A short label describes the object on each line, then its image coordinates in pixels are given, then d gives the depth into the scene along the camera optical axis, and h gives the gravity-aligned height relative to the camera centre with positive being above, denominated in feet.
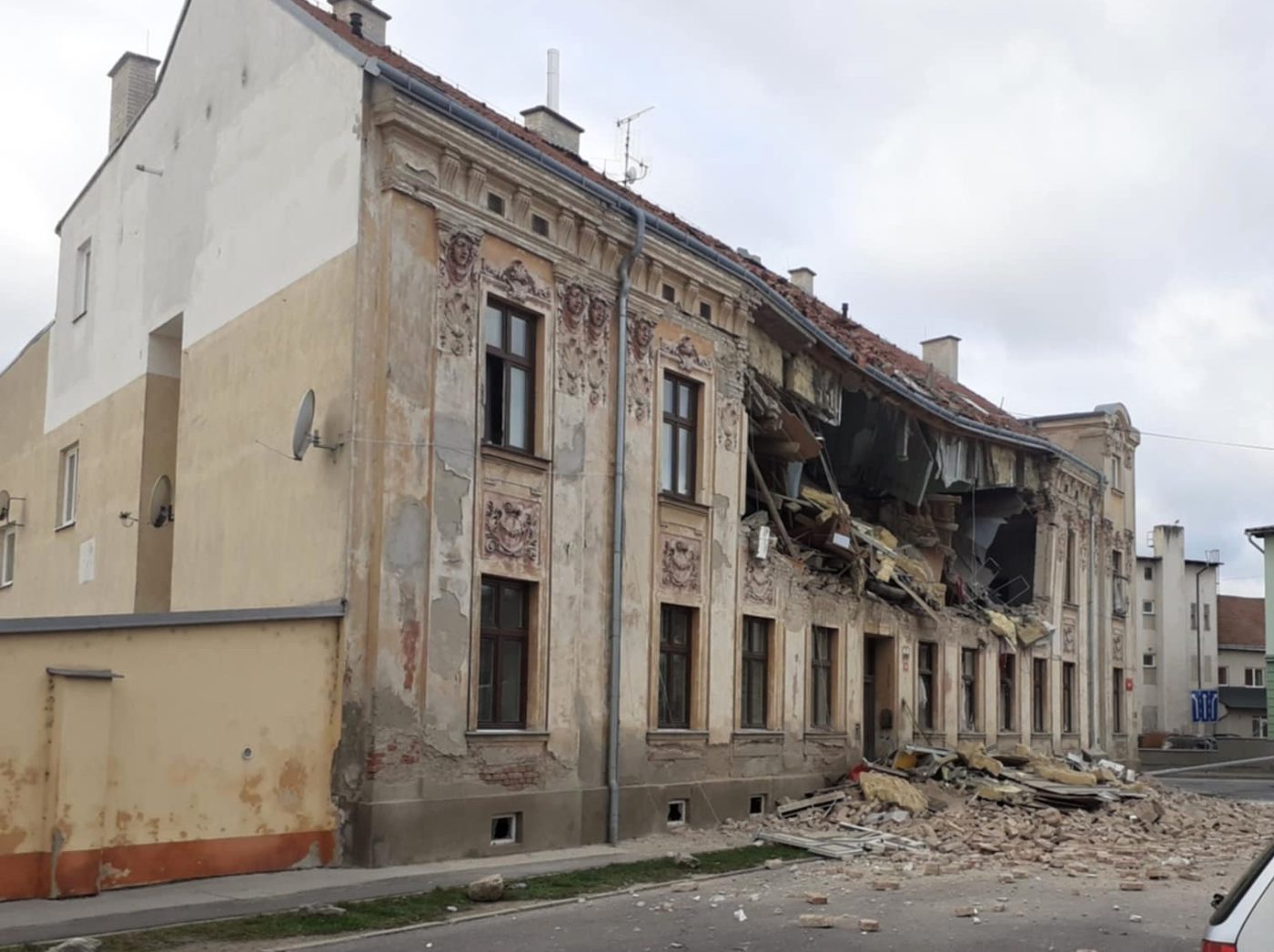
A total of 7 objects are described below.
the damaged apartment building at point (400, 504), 44.45 +4.90
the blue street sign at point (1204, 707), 202.77 -10.79
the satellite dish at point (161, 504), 61.93 +4.93
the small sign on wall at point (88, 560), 70.74 +2.75
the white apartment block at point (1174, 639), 238.68 -1.06
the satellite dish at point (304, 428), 47.16 +6.40
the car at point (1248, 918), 15.71 -3.22
